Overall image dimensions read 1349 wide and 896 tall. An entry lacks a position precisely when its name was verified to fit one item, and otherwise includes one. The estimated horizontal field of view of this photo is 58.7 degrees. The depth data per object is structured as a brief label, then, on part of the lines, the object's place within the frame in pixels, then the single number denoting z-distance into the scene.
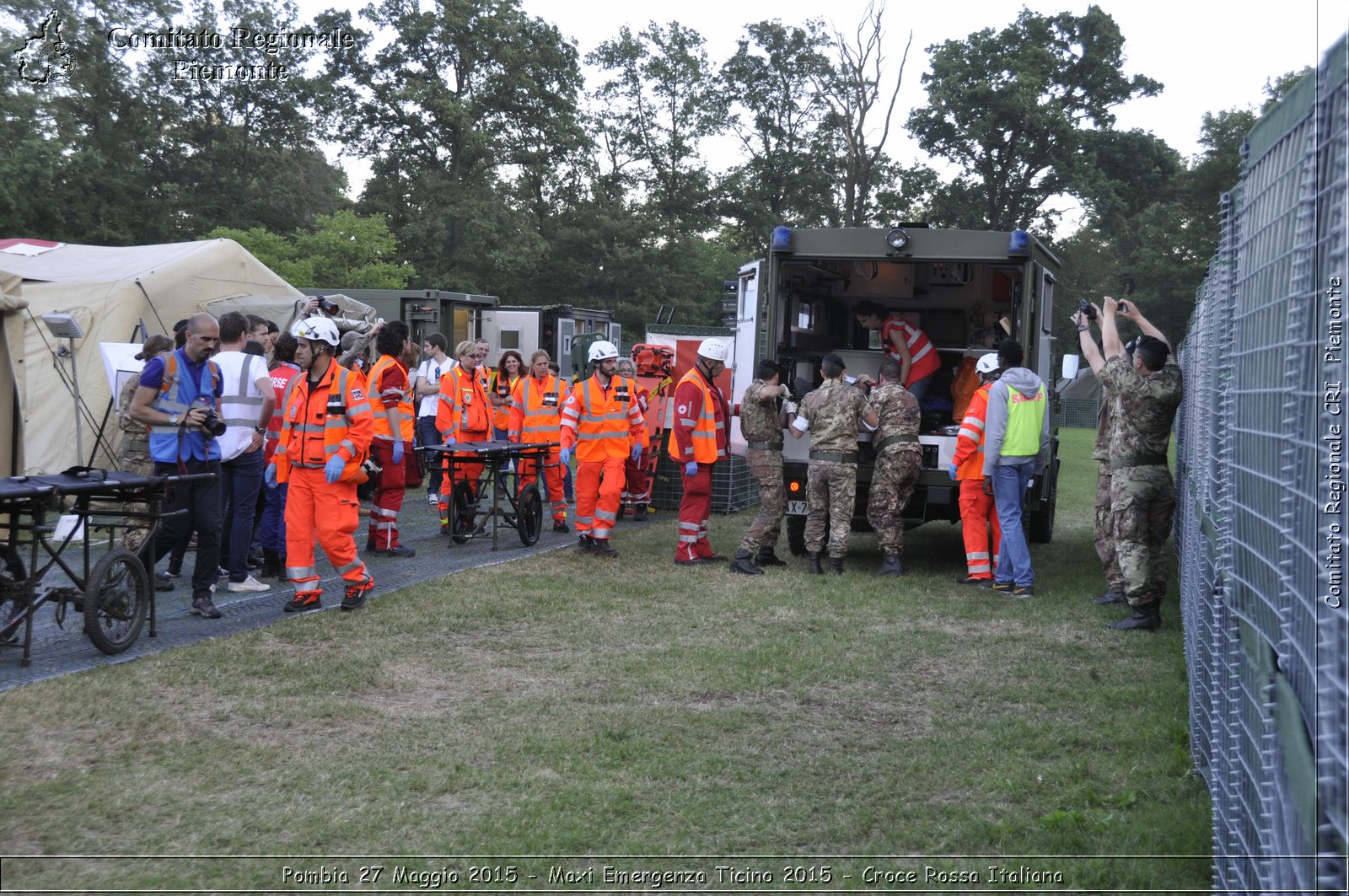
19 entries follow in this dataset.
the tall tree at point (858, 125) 40.81
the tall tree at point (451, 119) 42.09
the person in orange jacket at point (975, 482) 10.34
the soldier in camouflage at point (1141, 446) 8.26
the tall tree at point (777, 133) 49.28
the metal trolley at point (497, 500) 11.95
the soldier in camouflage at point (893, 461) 10.75
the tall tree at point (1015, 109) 43.03
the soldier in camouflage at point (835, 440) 10.66
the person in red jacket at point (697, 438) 11.27
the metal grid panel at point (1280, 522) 2.12
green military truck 10.95
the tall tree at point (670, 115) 50.34
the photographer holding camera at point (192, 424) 8.11
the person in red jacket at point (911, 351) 12.55
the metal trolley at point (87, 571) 6.53
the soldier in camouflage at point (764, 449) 11.02
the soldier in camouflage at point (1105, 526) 9.72
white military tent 13.85
